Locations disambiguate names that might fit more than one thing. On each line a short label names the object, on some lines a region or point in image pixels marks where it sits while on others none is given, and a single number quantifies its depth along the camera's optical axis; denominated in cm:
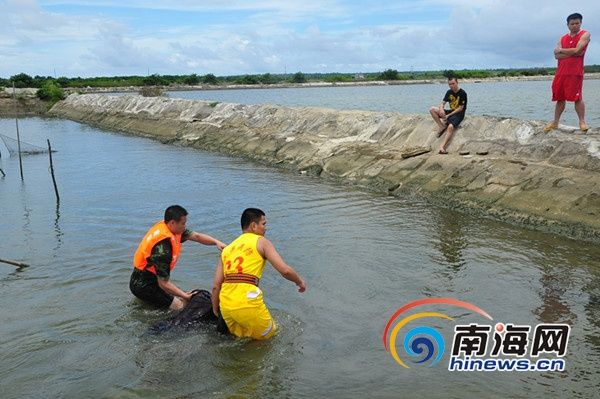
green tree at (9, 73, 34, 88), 8224
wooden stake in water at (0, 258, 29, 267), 903
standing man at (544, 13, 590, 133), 1205
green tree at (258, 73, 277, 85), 11848
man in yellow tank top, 613
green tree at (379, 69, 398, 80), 11631
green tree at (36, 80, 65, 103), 6106
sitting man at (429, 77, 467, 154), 1546
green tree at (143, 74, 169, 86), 9821
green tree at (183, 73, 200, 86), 10531
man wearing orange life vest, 719
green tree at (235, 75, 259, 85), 11769
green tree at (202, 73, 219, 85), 11356
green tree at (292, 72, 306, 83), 12849
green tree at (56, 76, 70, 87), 8969
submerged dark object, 692
